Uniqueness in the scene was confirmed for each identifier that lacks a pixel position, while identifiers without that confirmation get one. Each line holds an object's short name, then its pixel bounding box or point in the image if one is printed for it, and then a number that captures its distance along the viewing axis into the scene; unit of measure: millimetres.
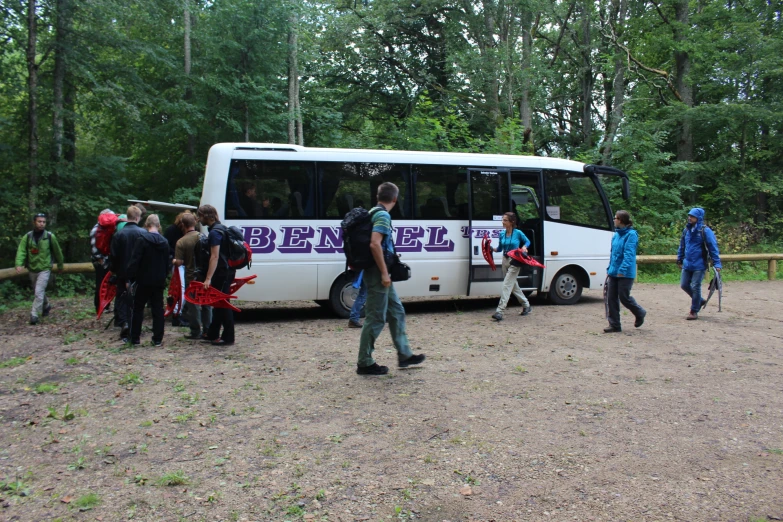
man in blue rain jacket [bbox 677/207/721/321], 10000
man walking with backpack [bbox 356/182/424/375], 5898
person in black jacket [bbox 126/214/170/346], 7445
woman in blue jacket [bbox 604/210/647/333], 8679
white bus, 9789
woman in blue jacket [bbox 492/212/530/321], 9953
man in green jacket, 9805
